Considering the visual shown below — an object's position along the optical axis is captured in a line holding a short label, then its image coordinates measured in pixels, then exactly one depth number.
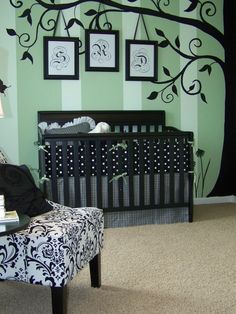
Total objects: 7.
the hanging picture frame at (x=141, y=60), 4.17
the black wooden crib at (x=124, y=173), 3.34
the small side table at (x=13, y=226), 1.56
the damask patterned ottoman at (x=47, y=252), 1.79
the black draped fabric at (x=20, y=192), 2.12
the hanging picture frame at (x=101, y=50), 4.06
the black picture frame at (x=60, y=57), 3.98
